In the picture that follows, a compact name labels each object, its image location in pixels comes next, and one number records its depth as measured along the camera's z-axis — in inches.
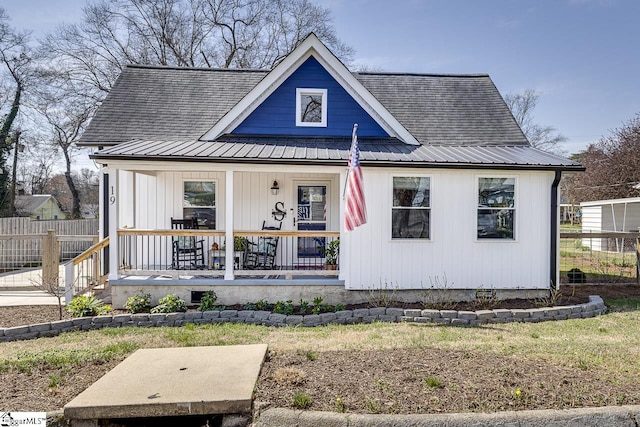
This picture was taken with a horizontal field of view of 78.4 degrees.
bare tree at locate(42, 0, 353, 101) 946.7
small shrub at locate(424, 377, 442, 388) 162.7
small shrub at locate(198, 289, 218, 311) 302.5
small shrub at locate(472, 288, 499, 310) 312.8
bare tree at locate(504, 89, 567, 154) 1603.1
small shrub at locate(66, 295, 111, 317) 281.3
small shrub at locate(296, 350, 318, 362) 197.5
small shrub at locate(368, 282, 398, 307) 313.7
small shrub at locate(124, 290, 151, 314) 298.2
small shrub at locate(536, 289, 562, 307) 313.1
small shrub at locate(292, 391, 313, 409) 146.3
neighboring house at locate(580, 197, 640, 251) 741.9
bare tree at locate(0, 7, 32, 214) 921.5
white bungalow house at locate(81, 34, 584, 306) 318.7
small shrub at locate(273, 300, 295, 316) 294.1
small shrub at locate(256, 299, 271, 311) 305.3
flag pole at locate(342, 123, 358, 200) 289.9
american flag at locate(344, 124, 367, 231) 282.7
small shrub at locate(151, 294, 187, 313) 293.6
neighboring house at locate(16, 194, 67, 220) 1117.7
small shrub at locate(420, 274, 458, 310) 320.5
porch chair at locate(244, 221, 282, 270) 374.3
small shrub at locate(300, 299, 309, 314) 303.3
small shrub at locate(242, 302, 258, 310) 305.4
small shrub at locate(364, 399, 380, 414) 144.6
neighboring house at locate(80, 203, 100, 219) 1580.3
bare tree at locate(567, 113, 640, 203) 972.6
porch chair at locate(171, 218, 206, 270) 372.8
